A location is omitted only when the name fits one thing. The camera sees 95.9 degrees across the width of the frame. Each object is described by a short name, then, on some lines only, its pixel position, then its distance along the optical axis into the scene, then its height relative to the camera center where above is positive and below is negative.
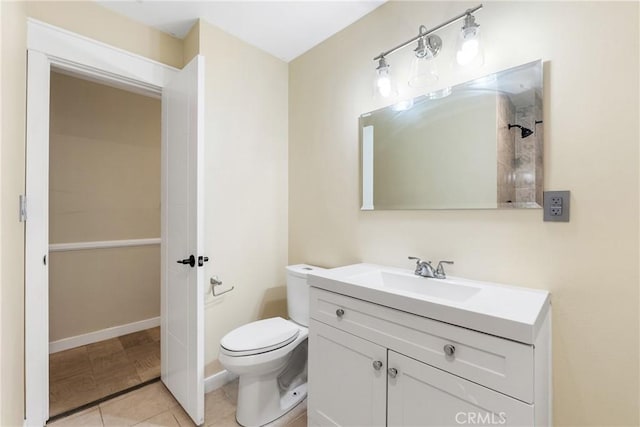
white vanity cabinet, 0.85 -0.56
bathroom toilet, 1.51 -0.80
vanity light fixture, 1.28 +0.79
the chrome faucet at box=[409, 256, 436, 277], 1.41 -0.27
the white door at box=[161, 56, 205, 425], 1.53 -0.16
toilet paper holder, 1.89 -0.47
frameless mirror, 1.21 +0.33
